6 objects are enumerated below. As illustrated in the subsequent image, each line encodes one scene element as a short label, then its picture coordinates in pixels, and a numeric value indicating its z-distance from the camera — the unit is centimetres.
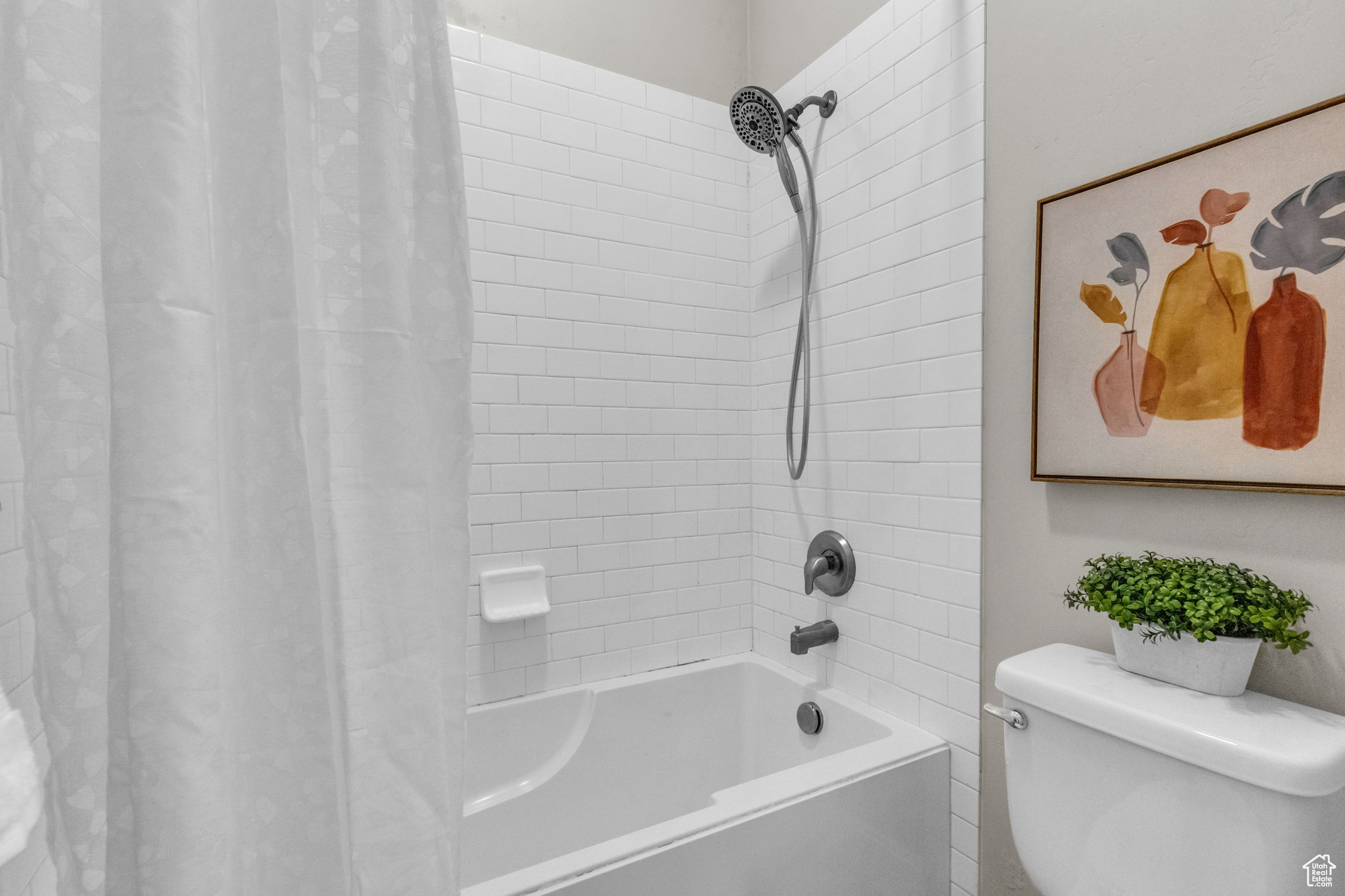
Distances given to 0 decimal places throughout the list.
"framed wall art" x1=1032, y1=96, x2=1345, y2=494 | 94
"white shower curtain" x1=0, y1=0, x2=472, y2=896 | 39
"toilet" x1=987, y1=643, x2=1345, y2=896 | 83
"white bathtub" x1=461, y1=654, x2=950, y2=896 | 118
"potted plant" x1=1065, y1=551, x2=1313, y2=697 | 91
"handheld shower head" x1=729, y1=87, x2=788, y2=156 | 171
